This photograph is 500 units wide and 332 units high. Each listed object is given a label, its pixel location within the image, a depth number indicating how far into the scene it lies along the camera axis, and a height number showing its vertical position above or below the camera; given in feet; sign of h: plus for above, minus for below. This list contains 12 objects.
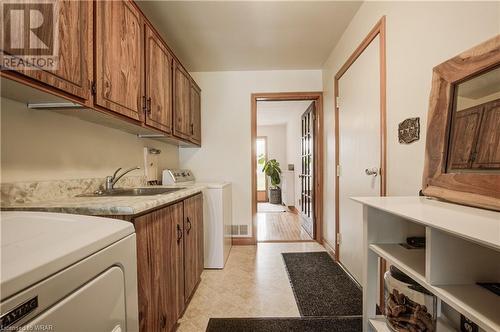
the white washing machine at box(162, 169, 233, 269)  7.28 -2.01
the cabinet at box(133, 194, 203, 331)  3.18 -1.80
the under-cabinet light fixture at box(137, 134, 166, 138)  6.39 +0.91
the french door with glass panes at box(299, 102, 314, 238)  10.68 -0.40
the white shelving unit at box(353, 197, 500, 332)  1.74 -1.00
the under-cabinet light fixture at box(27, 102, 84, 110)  3.33 +0.96
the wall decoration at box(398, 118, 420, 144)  3.80 +0.63
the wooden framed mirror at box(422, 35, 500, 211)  2.31 +0.42
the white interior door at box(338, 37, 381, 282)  5.20 +0.57
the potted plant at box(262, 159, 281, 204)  20.89 -1.16
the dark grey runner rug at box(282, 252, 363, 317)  5.18 -3.48
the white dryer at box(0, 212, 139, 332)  1.23 -0.75
